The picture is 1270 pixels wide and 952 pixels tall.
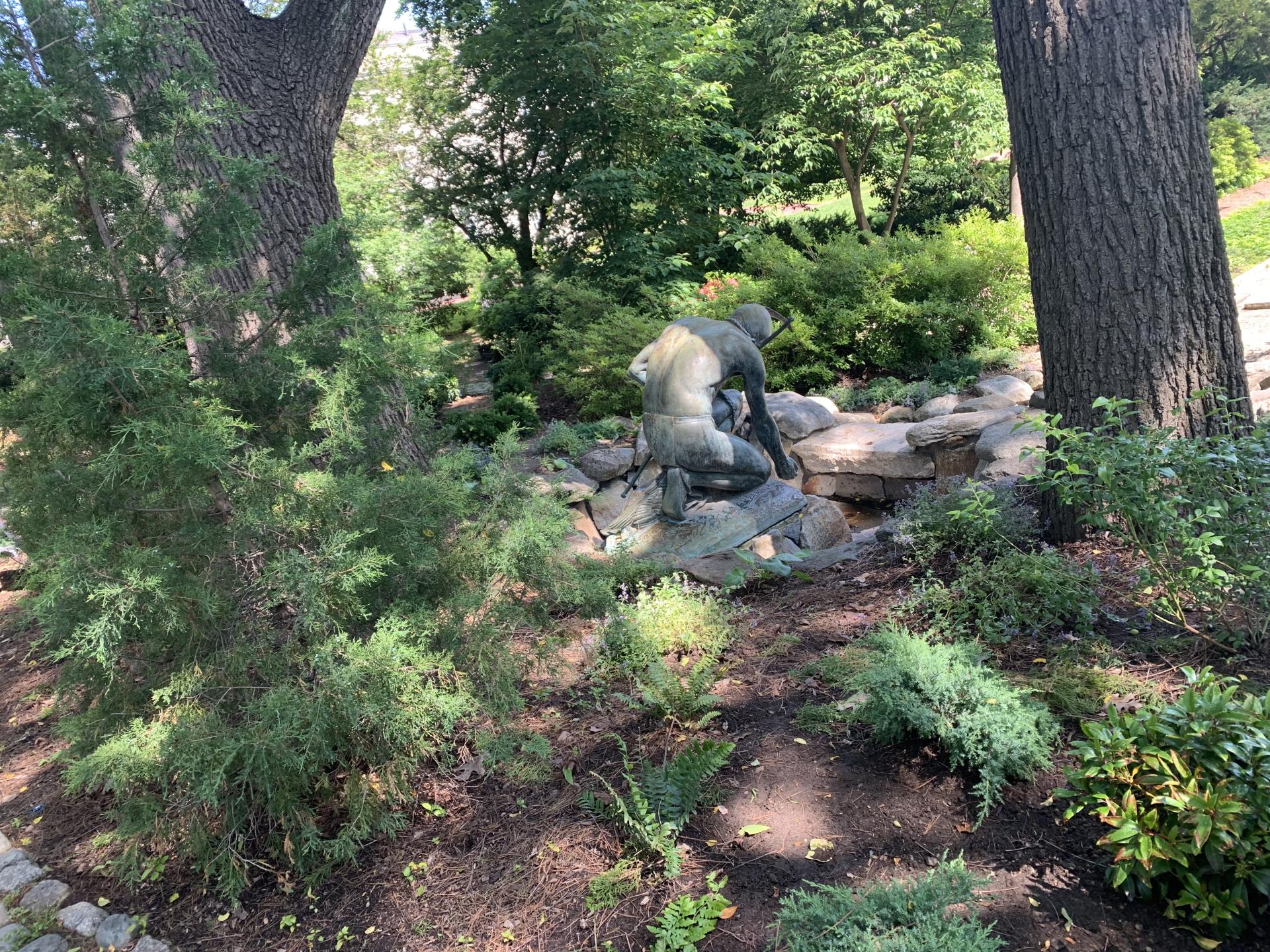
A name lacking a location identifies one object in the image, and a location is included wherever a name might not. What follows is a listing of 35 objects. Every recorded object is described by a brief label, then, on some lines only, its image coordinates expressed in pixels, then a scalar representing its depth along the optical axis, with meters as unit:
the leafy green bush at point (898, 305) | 9.34
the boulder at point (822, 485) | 7.59
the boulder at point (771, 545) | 5.55
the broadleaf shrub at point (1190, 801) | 1.92
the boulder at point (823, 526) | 5.85
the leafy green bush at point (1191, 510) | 2.75
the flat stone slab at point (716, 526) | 5.57
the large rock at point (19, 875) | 3.03
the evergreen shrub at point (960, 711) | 2.55
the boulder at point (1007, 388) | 7.84
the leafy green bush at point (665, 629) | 3.70
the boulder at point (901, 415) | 8.41
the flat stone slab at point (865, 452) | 6.96
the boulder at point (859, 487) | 7.38
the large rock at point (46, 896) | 2.90
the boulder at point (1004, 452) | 5.17
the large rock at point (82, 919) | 2.75
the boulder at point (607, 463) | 7.57
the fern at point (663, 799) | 2.55
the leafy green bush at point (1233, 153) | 19.62
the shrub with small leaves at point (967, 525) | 3.93
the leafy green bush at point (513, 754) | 2.84
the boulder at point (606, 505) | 7.21
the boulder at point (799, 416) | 7.86
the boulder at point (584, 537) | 6.06
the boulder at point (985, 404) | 7.50
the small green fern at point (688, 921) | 2.20
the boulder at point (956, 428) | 6.56
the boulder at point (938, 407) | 8.03
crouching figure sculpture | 5.44
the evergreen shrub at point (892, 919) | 1.93
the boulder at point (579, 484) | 7.07
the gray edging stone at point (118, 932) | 2.67
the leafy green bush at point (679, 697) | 3.20
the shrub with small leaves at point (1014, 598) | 3.31
